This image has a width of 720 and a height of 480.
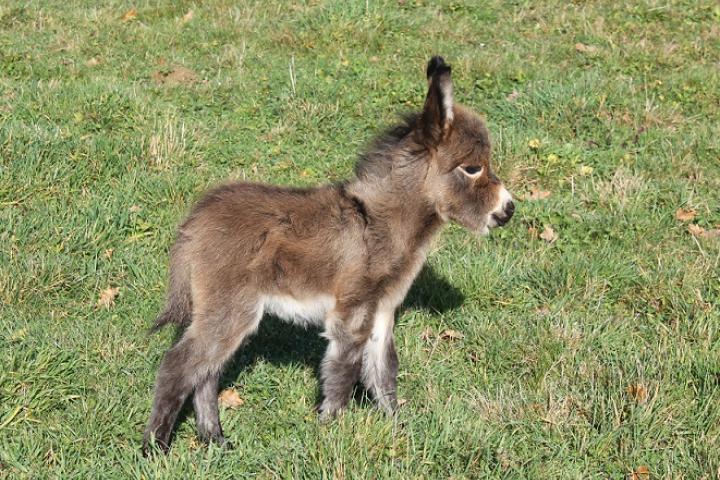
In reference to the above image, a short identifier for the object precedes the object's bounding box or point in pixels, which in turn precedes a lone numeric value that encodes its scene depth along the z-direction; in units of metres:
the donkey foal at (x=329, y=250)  9.35
